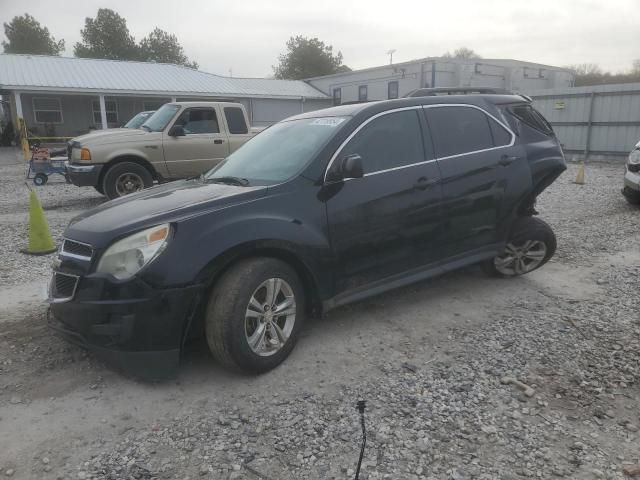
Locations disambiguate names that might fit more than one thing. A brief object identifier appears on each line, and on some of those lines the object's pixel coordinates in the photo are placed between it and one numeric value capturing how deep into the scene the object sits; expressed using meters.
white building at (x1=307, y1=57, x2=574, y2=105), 24.58
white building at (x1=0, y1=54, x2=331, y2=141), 23.81
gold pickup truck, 8.77
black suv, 2.99
